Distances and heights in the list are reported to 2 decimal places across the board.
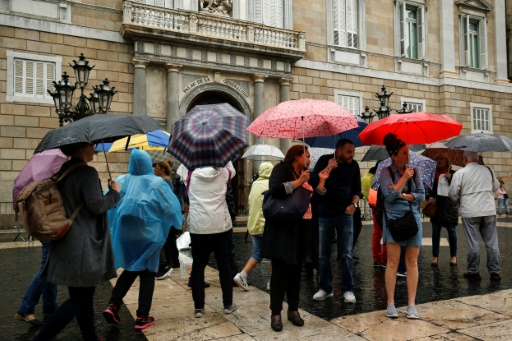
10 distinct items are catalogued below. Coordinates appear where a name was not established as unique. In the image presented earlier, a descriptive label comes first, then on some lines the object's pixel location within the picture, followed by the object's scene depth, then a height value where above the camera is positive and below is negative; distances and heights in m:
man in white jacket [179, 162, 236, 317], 4.71 -0.43
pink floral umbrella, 4.84 +0.78
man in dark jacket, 5.28 -0.31
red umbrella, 5.20 +0.74
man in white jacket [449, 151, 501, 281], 6.47 -0.34
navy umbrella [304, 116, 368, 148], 6.42 +0.74
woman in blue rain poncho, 4.42 -0.43
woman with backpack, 3.61 -0.50
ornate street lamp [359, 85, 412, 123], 13.48 +2.44
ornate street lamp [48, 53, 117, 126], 10.02 +2.24
